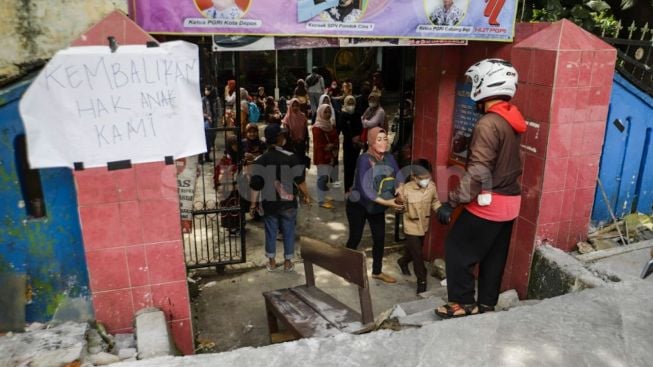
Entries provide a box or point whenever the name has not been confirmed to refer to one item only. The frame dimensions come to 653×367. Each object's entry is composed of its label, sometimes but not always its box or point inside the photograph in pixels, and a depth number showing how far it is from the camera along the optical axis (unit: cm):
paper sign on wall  302
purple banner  344
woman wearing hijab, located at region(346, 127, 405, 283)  541
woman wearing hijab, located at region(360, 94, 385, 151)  795
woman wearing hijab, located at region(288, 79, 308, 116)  1038
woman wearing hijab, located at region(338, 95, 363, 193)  839
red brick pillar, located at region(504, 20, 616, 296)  411
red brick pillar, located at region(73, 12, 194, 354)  319
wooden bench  383
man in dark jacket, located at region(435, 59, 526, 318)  351
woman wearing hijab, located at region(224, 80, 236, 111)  1049
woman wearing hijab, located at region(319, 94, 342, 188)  897
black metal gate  574
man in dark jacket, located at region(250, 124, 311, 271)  577
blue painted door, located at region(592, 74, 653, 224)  483
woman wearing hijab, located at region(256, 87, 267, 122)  1316
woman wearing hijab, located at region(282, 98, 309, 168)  830
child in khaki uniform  524
